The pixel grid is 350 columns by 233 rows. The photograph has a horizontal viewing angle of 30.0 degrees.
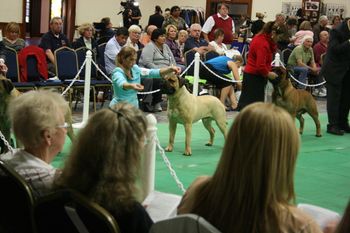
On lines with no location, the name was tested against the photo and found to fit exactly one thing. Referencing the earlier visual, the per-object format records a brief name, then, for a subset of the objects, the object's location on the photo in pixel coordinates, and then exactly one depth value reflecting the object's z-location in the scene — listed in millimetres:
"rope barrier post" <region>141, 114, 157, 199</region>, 4589
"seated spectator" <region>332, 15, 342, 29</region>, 17019
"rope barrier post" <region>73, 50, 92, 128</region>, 8695
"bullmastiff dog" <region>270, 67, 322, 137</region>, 8586
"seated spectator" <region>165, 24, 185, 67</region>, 11586
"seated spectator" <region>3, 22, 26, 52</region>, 10227
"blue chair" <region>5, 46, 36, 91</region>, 8883
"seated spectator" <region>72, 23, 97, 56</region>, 10797
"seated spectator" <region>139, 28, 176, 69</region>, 10195
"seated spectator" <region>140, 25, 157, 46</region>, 12477
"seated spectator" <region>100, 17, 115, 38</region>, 13883
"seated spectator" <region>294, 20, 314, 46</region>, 14750
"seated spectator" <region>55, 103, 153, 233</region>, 2309
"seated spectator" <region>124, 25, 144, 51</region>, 11102
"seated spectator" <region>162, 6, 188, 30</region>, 14734
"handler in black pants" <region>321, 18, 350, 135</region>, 8838
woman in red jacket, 8172
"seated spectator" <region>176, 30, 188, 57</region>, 12508
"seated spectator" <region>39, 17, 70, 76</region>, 10312
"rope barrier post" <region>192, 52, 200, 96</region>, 9805
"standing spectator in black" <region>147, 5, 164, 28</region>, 15133
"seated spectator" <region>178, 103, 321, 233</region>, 2129
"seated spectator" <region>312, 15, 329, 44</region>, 16047
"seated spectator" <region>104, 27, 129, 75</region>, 10289
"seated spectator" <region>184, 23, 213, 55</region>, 12039
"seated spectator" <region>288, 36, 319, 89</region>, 13203
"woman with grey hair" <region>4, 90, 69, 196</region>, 2850
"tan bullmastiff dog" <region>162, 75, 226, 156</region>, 7062
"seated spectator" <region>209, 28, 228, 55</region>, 12235
